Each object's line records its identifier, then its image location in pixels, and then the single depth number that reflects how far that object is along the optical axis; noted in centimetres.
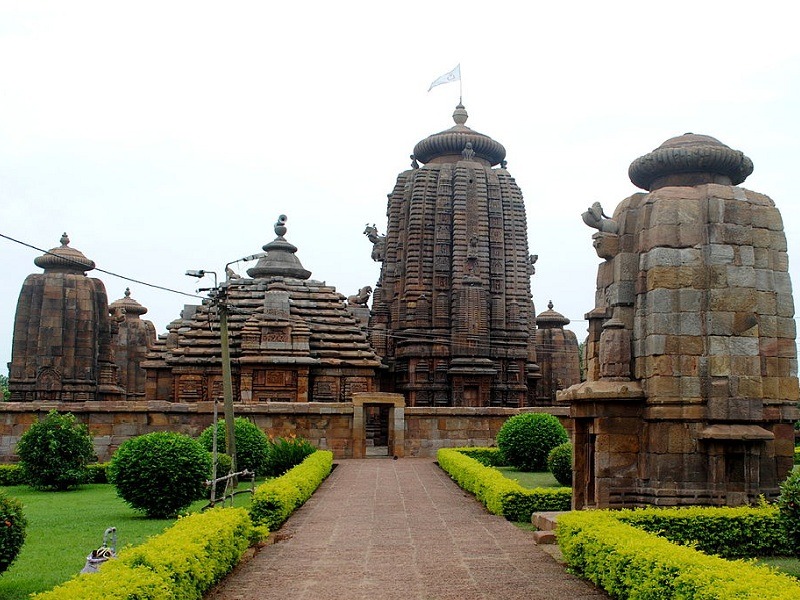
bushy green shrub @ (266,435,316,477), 2020
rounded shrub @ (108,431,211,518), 1320
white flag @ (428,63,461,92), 3968
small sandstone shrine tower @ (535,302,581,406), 4403
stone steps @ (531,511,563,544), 1052
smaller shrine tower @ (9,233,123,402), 3092
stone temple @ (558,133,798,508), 1085
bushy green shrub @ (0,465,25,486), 1964
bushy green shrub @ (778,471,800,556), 817
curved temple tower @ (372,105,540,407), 3484
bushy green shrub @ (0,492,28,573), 766
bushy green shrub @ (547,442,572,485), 1644
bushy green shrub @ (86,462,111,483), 1956
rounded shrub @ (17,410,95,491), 1823
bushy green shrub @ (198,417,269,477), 1878
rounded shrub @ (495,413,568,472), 2086
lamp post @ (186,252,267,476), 1710
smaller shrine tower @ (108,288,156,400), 4378
